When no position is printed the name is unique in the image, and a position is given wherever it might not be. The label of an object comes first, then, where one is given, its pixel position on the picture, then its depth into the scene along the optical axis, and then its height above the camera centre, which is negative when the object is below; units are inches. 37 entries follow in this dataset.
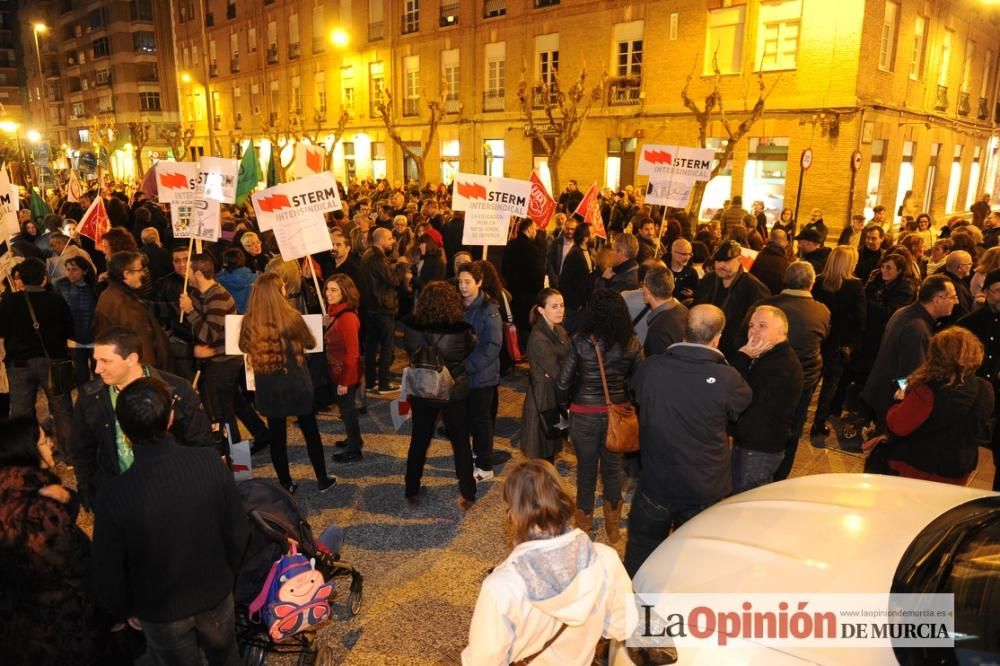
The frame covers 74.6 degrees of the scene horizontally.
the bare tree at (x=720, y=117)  674.8 +68.2
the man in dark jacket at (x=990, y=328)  207.0 -44.4
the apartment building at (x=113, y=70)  2202.3 +383.4
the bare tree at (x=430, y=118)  1036.5 +111.5
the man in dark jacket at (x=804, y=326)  202.8 -42.8
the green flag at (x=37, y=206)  532.1 -20.9
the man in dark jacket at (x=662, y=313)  200.7 -38.9
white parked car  88.0 -57.7
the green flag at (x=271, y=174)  465.9 +5.1
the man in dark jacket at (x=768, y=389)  164.4 -50.3
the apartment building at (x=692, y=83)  755.4 +141.5
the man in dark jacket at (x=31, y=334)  222.8 -51.9
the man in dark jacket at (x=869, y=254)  328.5 -34.4
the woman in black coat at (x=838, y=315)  253.1 -49.4
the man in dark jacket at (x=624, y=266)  267.4 -33.1
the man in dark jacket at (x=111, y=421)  141.9 -52.8
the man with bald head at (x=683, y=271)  286.0 -38.2
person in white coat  86.4 -53.3
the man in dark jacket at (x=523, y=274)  342.6 -47.0
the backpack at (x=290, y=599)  126.7 -79.5
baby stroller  128.6 -74.0
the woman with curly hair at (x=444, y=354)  201.5 -51.8
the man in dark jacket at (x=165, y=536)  100.6 -55.1
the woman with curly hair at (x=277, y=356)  195.6 -51.8
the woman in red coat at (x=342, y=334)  229.9 -52.1
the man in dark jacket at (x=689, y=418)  143.3 -51.0
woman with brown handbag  176.7 -54.2
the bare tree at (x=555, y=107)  781.3 +104.6
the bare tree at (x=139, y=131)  1617.9 +138.3
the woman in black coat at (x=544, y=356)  194.4 -50.2
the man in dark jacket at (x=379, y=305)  310.8 -57.5
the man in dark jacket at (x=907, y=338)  199.6 -45.8
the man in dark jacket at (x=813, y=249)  305.4 -29.5
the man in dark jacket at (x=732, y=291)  241.6 -39.1
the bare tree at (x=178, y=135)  1288.1 +107.5
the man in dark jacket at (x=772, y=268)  288.5 -36.0
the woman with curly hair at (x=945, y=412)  151.5 -52.7
